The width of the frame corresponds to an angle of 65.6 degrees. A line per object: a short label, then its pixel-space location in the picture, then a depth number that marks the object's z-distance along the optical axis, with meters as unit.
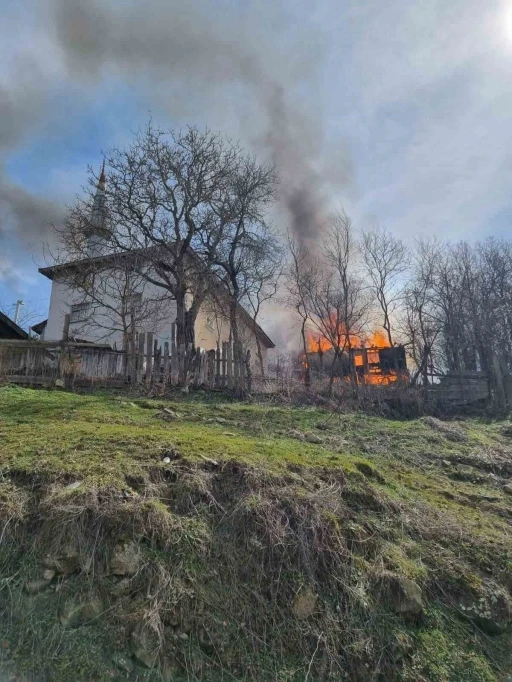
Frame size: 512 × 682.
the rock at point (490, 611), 3.28
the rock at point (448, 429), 8.15
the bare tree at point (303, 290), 22.09
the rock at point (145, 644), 2.64
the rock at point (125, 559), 3.04
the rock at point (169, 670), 2.61
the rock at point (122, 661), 2.61
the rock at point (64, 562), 3.04
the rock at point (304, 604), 3.06
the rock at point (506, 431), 9.41
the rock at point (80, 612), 2.78
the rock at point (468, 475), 5.98
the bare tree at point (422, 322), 20.16
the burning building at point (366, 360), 14.59
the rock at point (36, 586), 2.94
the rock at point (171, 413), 7.31
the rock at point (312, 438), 6.66
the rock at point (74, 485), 3.56
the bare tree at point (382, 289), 23.19
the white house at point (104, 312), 14.14
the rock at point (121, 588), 2.93
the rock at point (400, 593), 3.23
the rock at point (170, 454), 4.35
